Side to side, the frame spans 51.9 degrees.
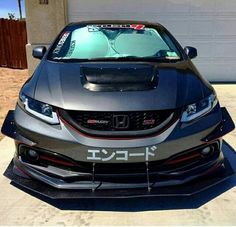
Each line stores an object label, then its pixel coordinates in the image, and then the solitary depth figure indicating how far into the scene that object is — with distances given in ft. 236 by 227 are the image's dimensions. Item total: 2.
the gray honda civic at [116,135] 5.87
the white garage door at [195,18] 17.85
